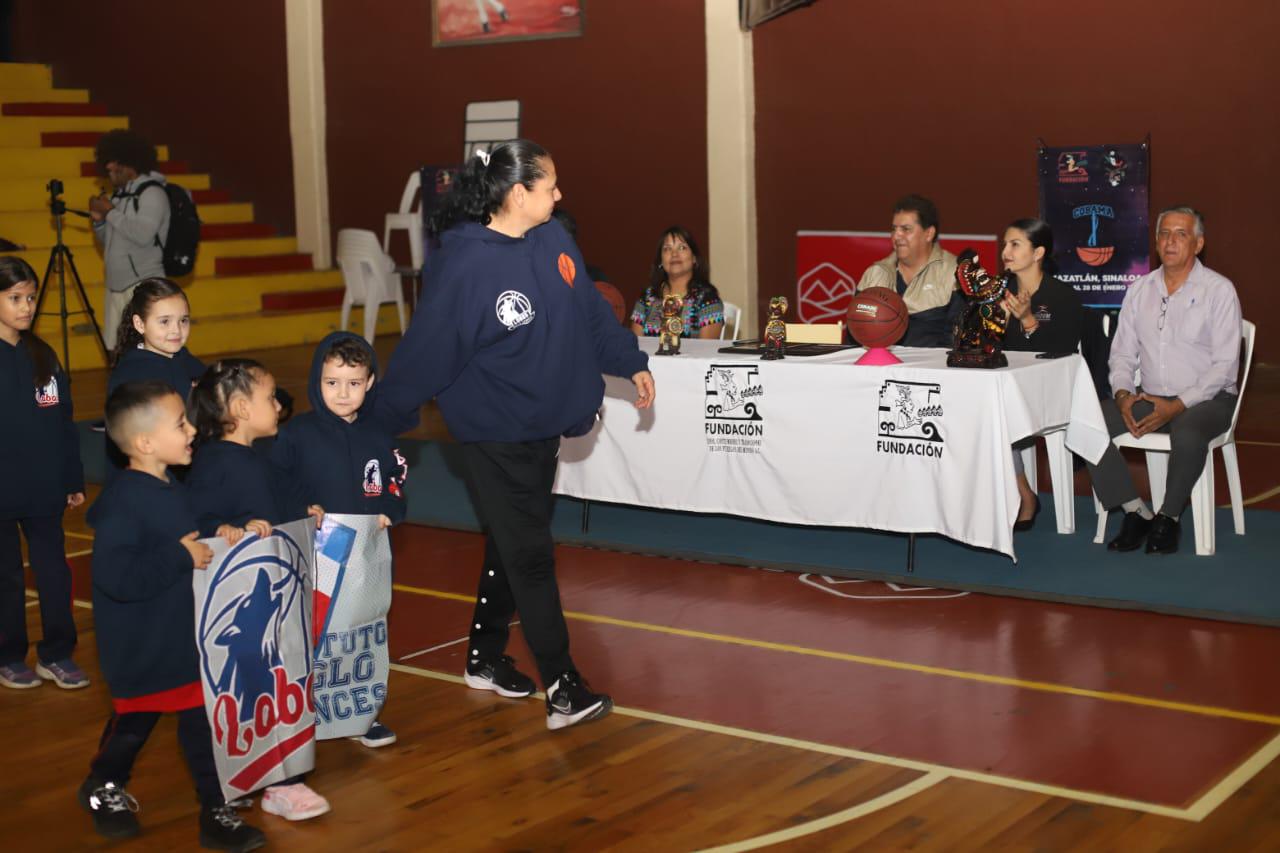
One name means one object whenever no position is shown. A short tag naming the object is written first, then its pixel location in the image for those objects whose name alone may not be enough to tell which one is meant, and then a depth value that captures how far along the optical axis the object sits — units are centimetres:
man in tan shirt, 662
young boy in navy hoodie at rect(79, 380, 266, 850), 337
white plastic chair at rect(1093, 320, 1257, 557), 596
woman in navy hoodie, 411
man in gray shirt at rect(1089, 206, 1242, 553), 596
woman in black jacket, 627
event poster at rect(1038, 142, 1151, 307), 955
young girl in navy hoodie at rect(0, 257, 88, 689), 452
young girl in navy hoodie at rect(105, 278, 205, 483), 438
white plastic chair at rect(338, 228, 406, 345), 1330
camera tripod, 1023
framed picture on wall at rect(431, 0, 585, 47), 1361
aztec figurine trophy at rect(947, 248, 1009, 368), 570
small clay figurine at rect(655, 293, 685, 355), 640
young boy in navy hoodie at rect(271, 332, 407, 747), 392
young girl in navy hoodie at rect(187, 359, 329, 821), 361
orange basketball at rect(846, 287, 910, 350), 594
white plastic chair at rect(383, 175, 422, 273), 1376
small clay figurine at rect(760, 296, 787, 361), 611
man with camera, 908
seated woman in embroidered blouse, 718
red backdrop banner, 1107
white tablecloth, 552
